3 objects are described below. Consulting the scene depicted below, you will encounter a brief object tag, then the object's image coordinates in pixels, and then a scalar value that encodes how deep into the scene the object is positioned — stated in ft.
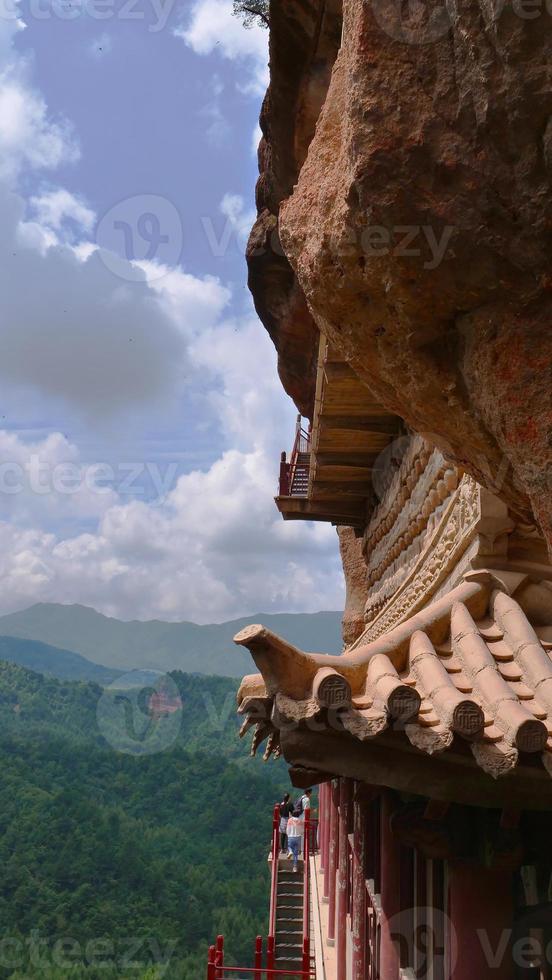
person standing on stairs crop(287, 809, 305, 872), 61.00
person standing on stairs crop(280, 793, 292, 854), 66.13
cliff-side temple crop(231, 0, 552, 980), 7.44
